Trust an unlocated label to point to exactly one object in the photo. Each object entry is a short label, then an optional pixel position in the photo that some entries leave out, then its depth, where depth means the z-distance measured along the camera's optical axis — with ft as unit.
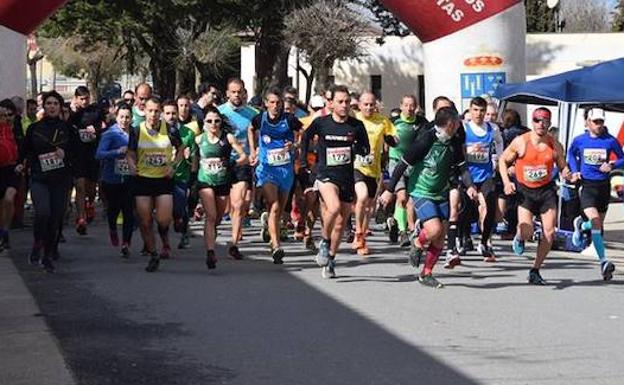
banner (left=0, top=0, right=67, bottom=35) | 53.00
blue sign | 55.42
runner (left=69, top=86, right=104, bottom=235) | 49.11
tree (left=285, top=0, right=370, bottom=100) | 142.72
